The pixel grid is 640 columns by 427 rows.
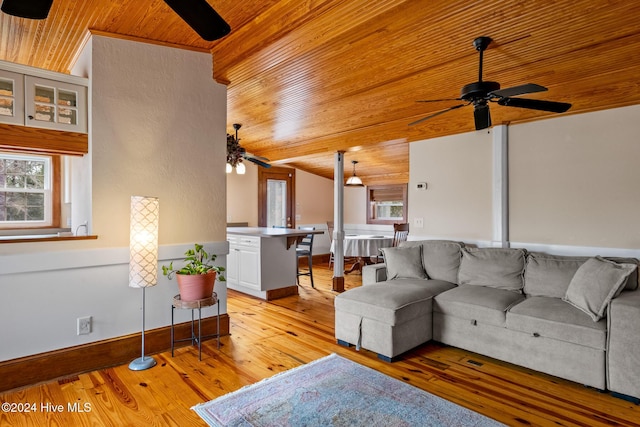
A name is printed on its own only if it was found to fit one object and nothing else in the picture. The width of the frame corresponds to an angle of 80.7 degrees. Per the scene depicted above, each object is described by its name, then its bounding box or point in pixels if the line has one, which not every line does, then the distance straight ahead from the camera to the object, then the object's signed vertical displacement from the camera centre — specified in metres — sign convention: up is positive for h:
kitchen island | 5.09 -0.66
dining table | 6.57 -0.57
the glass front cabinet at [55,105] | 2.80 +0.85
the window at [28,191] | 3.96 +0.26
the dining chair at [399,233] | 6.93 -0.35
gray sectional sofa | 2.54 -0.76
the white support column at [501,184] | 4.07 +0.32
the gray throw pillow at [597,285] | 2.62 -0.52
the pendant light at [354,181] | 7.25 +0.64
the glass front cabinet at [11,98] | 2.70 +0.85
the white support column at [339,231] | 5.66 -0.25
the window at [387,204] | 8.00 +0.23
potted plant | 3.01 -0.50
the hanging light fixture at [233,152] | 4.56 +0.77
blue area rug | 2.20 -1.20
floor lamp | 2.84 -0.22
